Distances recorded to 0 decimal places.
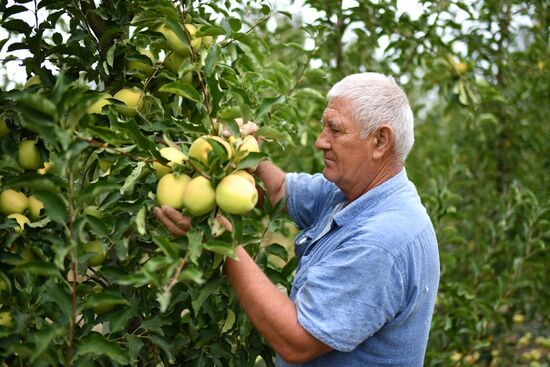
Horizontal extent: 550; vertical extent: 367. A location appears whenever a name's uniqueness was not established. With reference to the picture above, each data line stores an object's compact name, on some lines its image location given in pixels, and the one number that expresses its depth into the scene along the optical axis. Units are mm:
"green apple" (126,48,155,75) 1472
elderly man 1341
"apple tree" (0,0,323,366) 1112
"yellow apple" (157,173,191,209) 1235
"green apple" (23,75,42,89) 1442
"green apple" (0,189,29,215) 1312
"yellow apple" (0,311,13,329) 1246
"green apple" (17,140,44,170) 1321
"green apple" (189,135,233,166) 1248
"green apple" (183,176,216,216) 1196
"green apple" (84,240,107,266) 1280
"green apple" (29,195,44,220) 1358
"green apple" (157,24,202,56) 1445
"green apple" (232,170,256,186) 1256
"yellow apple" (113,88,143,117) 1432
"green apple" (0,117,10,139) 1307
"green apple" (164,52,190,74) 1483
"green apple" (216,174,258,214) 1179
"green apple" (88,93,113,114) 1395
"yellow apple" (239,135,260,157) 1340
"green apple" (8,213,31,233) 1291
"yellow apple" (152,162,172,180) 1326
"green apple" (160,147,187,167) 1284
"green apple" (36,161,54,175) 1474
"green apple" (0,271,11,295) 1189
